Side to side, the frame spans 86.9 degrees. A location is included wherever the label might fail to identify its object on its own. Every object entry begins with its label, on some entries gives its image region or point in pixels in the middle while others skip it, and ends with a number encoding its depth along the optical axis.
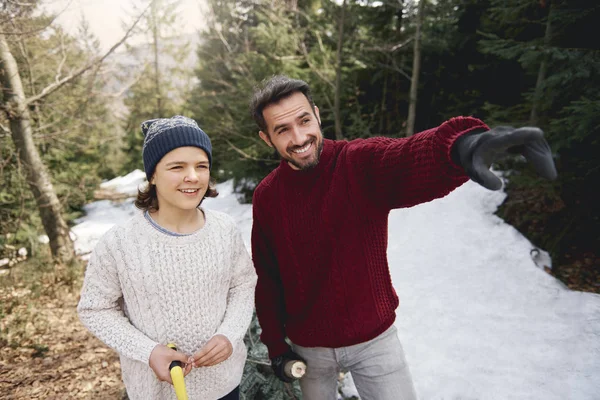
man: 1.75
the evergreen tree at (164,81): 17.48
